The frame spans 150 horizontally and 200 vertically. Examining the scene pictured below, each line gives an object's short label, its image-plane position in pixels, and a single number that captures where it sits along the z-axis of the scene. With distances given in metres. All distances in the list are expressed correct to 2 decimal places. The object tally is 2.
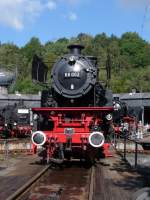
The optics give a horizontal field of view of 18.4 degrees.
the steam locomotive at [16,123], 36.38
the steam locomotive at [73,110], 14.52
